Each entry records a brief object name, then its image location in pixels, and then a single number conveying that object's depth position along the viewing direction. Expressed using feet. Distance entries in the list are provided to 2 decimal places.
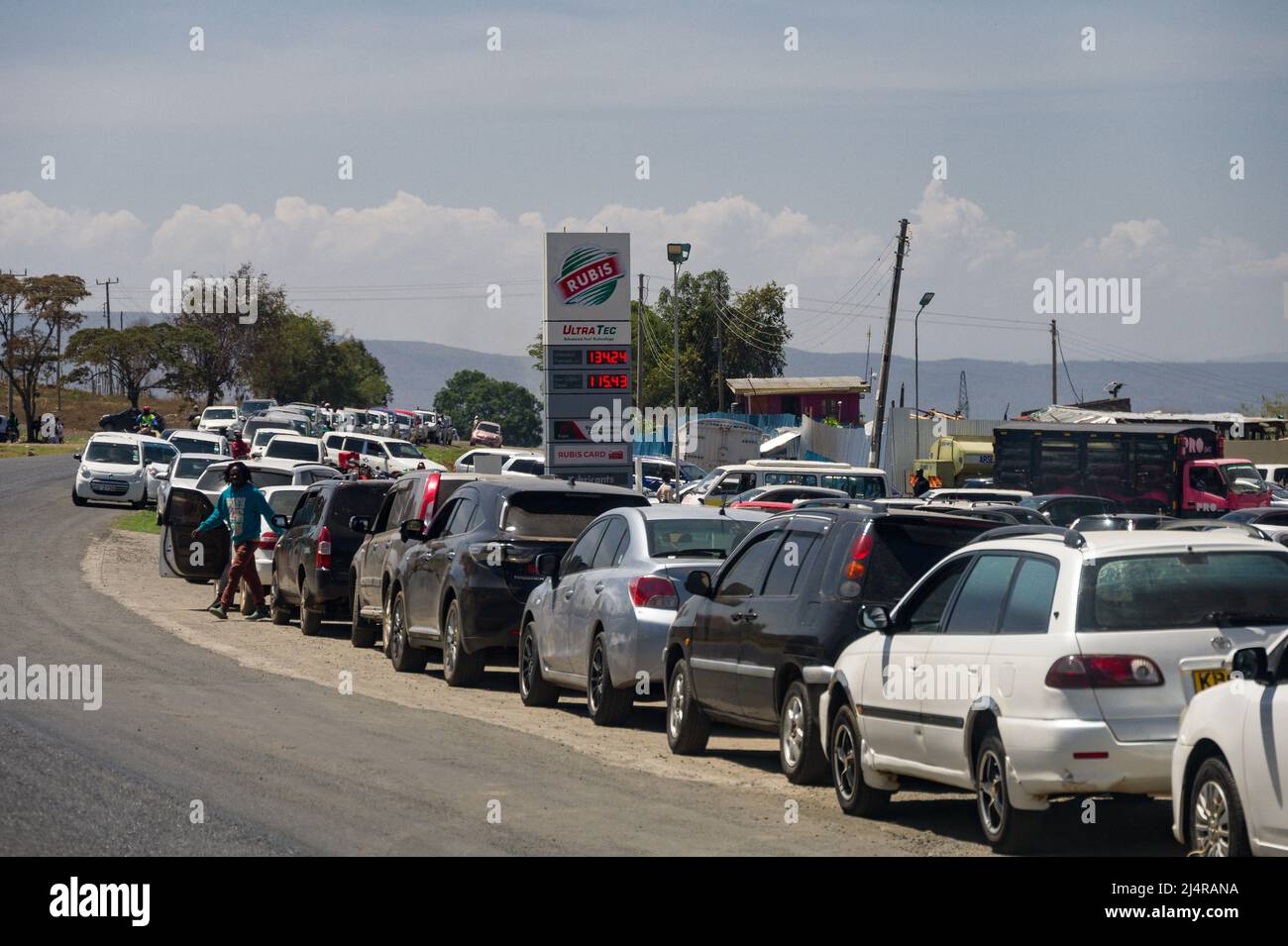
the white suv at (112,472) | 149.79
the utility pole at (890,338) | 175.73
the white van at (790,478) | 110.01
